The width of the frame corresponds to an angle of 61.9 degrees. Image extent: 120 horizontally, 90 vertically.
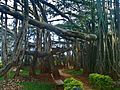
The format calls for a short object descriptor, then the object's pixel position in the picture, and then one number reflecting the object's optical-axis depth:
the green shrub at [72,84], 2.74
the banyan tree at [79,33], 2.48
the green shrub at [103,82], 3.17
